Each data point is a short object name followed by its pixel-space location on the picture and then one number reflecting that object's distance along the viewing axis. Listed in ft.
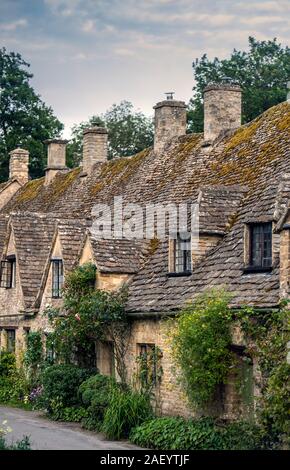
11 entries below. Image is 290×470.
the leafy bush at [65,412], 94.14
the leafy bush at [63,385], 96.43
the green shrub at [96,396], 87.86
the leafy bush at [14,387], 113.70
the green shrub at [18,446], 64.69
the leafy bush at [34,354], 113.60
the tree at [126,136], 237.66
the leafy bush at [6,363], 120.37
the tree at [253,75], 200.34
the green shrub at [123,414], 82.45
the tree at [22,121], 219.20
